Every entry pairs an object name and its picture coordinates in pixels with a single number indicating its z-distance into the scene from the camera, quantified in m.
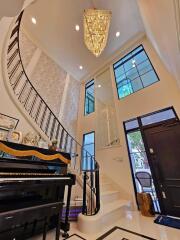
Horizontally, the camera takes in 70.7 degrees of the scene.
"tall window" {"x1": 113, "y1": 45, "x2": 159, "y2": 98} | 4.65
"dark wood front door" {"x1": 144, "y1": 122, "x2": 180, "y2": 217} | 3.05
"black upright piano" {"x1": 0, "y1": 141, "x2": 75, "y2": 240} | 1.54
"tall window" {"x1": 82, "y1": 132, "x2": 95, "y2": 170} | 5.05
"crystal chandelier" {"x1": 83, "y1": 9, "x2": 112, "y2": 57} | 3.55
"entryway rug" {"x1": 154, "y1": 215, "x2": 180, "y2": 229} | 2.49
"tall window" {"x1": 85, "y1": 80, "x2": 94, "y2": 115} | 6.49
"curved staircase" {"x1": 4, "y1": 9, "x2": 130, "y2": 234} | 2.46
